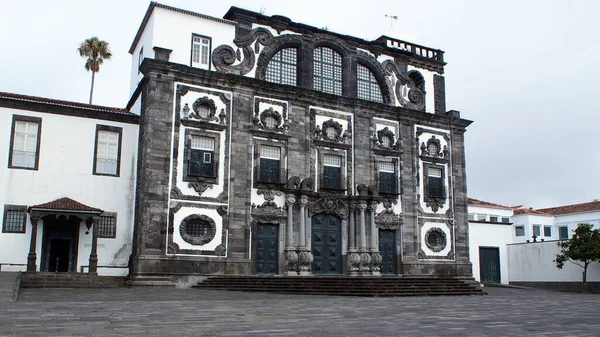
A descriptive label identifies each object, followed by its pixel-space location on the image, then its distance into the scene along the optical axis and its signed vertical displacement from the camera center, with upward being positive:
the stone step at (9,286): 15.07 -0.83
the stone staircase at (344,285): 21.59 -0.94
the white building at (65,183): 24.34 +3.21
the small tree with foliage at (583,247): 29.97 +0.89
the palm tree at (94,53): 44.62 +15.51
